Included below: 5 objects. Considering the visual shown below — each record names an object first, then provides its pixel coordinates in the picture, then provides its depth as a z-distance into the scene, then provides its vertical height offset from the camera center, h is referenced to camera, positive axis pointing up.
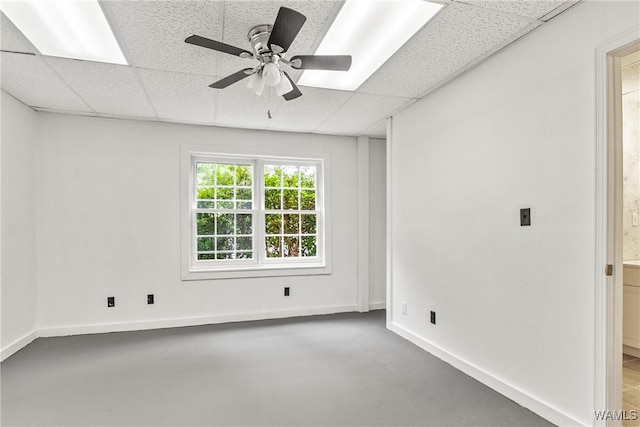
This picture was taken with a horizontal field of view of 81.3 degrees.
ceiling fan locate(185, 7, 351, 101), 1.94 +0.88
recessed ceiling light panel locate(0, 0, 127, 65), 2.04 +1.11
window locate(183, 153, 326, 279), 4.52 -0.04
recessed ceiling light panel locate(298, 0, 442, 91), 2.07 +1.12
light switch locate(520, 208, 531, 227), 2.35 -0.05
